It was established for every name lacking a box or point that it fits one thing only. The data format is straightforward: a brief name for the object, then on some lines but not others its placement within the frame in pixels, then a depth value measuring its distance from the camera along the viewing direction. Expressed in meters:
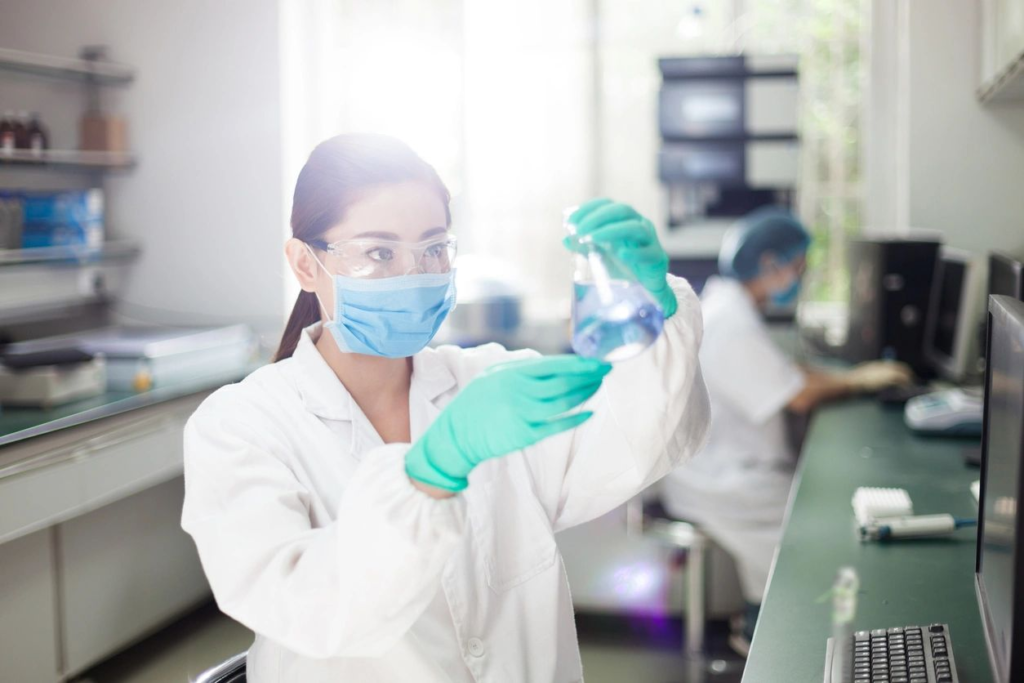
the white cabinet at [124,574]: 2.56
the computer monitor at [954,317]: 2.84
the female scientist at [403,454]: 0.89
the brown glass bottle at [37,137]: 3.08
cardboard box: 3.40
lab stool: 2.73
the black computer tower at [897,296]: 3.16
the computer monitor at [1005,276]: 2.04
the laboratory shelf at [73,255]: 2.98
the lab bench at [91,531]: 2.25
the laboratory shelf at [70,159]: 3.03
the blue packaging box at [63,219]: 3.11
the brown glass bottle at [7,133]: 3.00
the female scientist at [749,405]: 2.76
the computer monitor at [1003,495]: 0.78
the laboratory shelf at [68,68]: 3.04
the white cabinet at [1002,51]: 2.38
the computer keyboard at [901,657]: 1.08
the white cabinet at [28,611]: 2.24
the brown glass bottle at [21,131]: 3.04
